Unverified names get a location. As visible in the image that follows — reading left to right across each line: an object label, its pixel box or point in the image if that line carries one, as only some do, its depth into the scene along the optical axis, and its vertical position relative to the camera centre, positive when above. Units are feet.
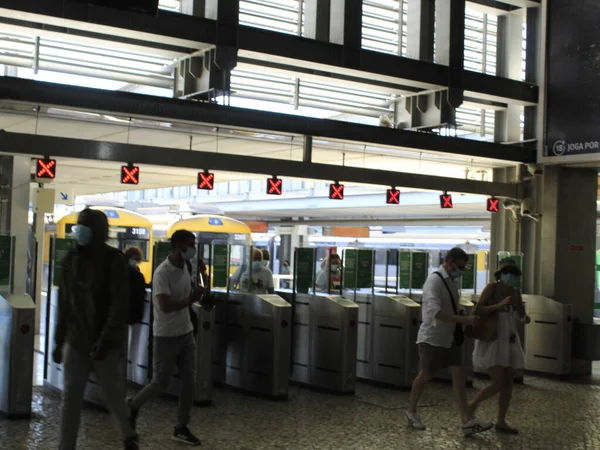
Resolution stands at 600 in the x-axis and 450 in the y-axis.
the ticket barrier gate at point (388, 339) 31.89 -4.36
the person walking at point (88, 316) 16.29 -1.94
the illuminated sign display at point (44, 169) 29.68 +1.62
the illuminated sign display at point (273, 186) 36.88 +1.65
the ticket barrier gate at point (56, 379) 25.57 -5.37
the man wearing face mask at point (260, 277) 33.81 -2.28
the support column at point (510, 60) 38.42 +7.94
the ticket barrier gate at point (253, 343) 28.43 -4.26
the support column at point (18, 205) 37.04 +0.37
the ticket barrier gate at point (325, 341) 30.12 -4.32
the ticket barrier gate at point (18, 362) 23.44 -4.18
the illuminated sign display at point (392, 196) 39.91 +1.54
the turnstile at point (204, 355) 26.76 -4.36
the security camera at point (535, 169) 38.52 +2.97
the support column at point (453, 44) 34.78 +7.90
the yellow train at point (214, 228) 66.59 -0.59
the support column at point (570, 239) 37.86 -0.23
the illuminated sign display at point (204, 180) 34.54 +1.70
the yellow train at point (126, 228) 59.67 -0.81
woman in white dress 23.50 -3.24
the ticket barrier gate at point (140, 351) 28.84 -4.77
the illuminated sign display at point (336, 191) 37.86 +1.58
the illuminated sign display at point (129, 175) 31.56 +1.64
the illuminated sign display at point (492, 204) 40.29 +1.32
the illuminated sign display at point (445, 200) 42.03 +1.51
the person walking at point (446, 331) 23.12 -2.83
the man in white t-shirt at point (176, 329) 21.08 -2.81
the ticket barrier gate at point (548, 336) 36.52 -4.54
